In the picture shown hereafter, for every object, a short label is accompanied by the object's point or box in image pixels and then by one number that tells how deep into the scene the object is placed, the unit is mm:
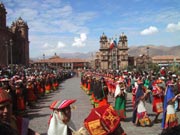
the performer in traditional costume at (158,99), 7035
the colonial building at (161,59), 72846
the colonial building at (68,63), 73445
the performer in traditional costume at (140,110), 6597
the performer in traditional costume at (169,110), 5866
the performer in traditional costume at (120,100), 7332
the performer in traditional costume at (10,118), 2064
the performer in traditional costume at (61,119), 2435
